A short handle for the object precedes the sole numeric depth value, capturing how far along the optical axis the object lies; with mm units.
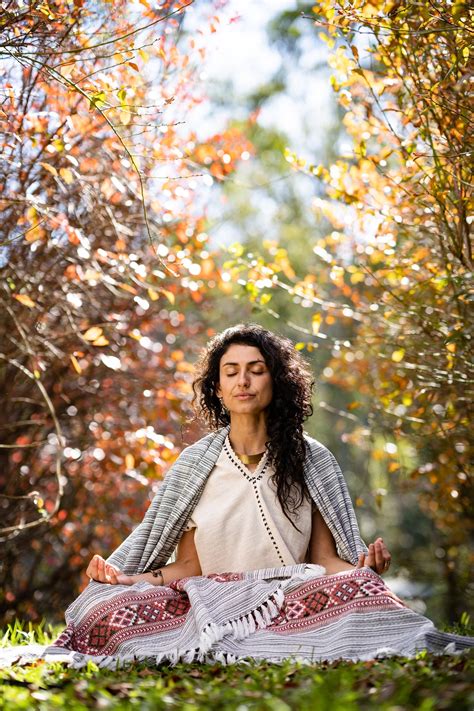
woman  3604
